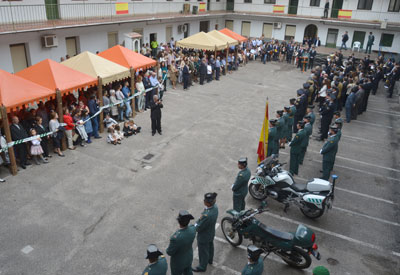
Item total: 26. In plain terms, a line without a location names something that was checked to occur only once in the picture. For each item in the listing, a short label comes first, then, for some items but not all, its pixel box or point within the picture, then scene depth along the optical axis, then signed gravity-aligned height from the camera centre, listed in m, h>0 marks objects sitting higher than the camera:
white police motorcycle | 7.95 -4.21
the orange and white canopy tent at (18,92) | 9.62 -2.66
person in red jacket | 11.20 -3.97
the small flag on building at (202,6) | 32.16 -0.18
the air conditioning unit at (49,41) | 16.77 -2.01
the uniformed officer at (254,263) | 4.87 -3.55
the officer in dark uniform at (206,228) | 6.04 -3.83
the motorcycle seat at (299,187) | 8.27 -4.17
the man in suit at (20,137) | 9.75 -3.82
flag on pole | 9.39 -3.65
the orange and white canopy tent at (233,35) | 25.66 -2.16
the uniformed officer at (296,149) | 10.10 -4.04
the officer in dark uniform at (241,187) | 7.46 -3.87
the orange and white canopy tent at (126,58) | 14.97 -2.42
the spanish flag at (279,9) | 34.44 -0.21
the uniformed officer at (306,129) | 10.35 -3.51
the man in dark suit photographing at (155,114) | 12.60 -3.93
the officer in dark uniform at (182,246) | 5.38 -3.68
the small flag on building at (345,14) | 31.42 -0.42
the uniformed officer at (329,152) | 9.71 -3.95
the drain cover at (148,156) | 11.12 -4.83
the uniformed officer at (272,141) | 10.45 -4.04
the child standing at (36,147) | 10.08 -4.24
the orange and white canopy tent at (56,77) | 11.24 -2.54
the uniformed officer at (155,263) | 4.76 -3.53
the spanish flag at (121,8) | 21.47 -0.42
